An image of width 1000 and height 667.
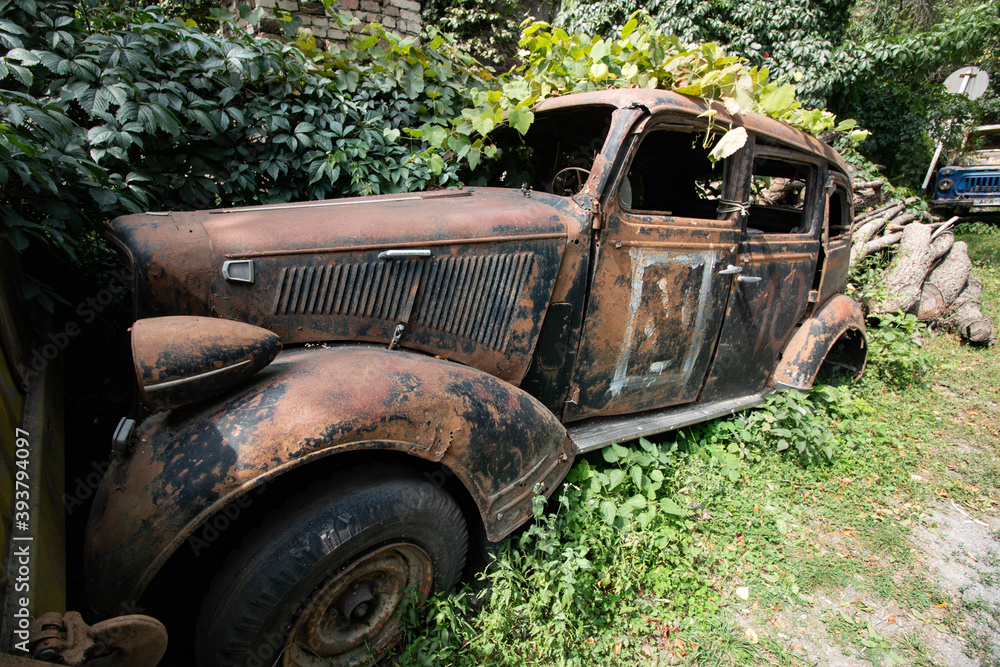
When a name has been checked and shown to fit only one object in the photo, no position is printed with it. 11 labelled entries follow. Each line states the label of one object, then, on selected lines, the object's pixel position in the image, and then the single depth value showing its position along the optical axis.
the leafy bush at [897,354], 4.44
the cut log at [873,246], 6.15
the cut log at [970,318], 5.42
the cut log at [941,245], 6.10
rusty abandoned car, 1.54
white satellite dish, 11.41
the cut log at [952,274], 5.88
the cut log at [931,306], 5.75
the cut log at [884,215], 6.70
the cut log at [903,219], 6.73
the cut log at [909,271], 5.46
